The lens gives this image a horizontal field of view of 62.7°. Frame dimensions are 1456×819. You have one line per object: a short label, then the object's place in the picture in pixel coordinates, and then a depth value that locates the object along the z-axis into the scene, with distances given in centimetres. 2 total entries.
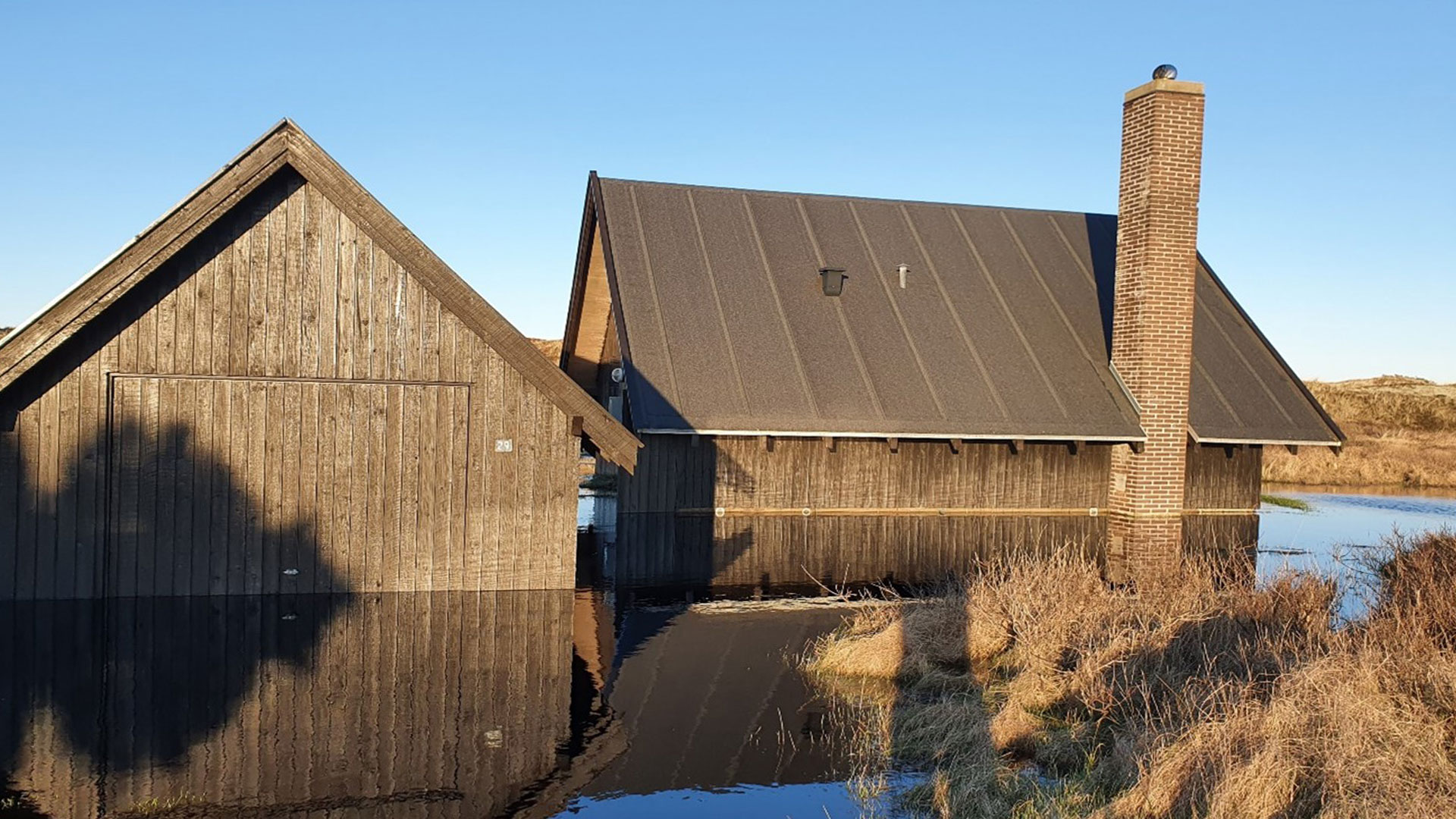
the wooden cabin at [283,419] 1215
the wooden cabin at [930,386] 2023
